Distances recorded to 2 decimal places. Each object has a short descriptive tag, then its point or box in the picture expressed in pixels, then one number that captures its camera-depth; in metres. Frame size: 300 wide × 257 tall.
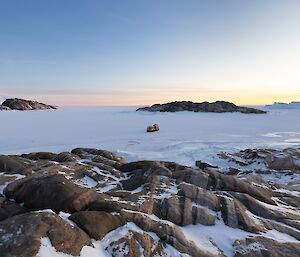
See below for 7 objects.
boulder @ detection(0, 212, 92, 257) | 4.19
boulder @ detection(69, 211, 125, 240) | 5.01
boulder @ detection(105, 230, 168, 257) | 4.77
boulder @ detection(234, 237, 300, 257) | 5.06
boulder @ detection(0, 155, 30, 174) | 7.95
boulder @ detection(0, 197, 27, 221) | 5.48
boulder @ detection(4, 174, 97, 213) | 5.67
